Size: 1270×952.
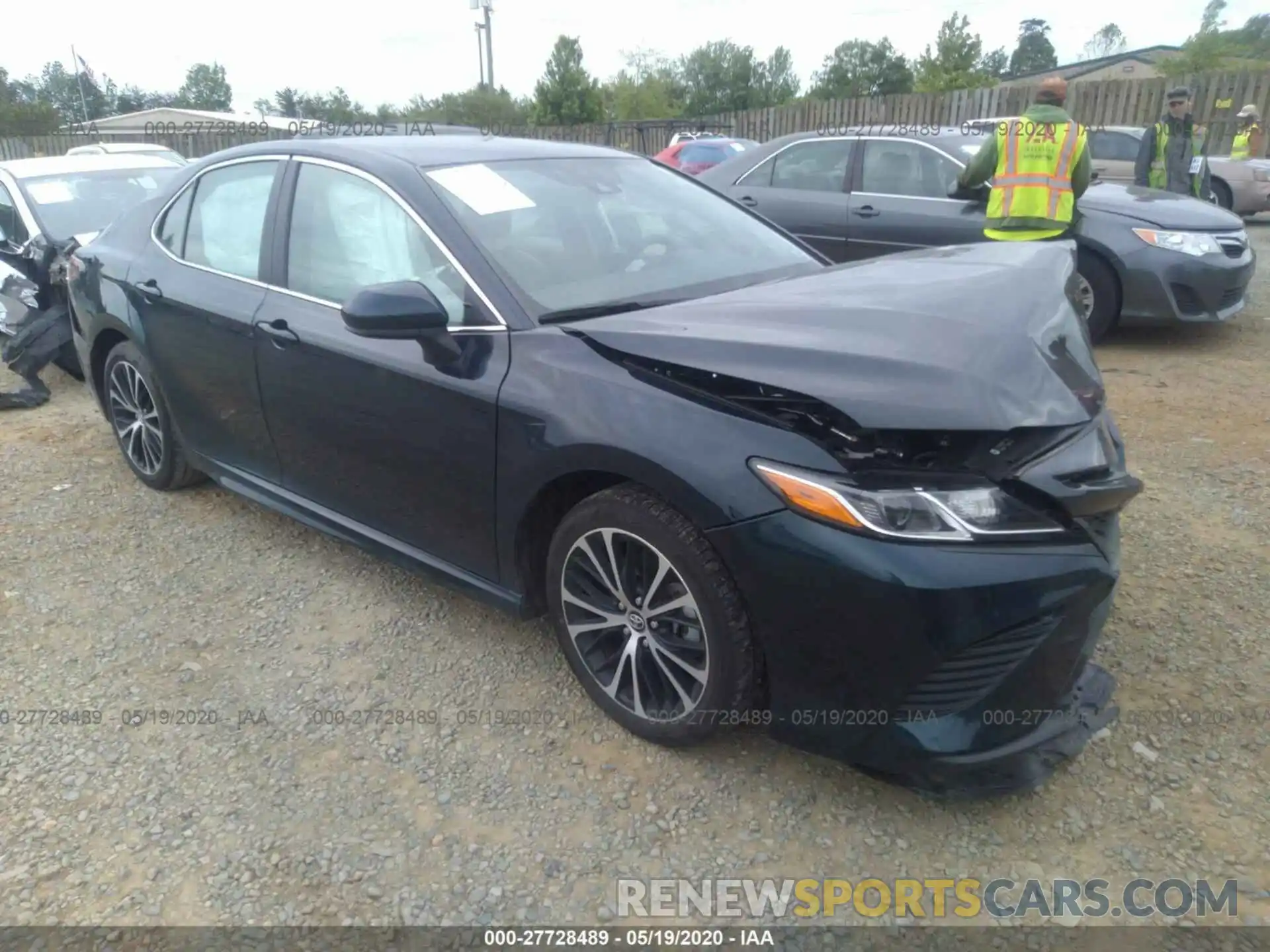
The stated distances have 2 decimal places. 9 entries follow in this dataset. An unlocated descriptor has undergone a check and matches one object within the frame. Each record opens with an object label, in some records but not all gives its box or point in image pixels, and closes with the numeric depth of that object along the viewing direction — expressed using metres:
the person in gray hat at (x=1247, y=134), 13.79
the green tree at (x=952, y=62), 41.06
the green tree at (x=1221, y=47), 44.09
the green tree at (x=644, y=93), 55.25
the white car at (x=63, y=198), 6.70
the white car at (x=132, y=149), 9.38
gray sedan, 6.28
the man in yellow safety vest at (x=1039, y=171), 5.71
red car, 15.46
